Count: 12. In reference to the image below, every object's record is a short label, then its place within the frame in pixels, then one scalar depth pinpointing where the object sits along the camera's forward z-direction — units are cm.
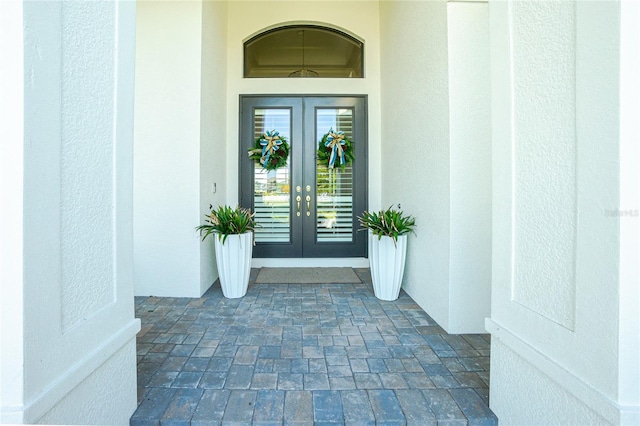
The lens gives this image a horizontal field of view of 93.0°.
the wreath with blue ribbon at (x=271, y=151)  405
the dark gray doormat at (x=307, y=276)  356
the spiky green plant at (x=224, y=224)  295
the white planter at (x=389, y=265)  290
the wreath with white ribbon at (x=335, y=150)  407
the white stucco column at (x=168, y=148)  296
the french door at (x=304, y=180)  419
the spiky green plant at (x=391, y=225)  289
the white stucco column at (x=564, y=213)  84
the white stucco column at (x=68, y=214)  84
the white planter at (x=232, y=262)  293
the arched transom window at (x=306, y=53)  434
